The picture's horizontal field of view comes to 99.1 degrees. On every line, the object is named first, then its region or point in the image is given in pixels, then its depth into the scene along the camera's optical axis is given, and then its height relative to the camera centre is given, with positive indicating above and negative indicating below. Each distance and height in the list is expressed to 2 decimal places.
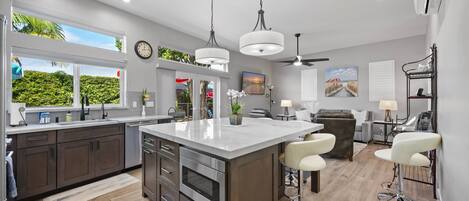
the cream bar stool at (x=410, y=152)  2.11 -0.56
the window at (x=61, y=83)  2.90 +0.29
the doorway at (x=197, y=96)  5.12 +0.12
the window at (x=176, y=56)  4.71 +1.12
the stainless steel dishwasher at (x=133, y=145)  3.44 -0.79
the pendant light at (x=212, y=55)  2.60 +0.59
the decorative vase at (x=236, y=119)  2.65 -0.25
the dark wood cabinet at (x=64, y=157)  2.41 -0.78
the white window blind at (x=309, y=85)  7.36 +0.57
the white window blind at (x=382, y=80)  5.88 +0.60
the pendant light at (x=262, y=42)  2.03 +0.61
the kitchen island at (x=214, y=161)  1.49 -0.53
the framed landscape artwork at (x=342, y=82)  6.52 +0.62
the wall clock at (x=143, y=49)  4.09 +1.06
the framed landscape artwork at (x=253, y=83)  7.13 +0.65
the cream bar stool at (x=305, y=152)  1.87 -0.50
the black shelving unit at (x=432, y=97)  2.67 +0.04
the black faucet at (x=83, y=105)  3.31 -0.08
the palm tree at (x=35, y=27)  2.87 +1.11
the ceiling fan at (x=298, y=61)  5.13 +1.04
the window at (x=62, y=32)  2.93 +1.11
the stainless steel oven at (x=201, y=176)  1.49 -0.63
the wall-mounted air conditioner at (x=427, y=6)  2.34 +1.15
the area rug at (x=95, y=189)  2.61 -1.26
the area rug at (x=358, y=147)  4.72 -1.22
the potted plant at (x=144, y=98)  4.14 +0.04
